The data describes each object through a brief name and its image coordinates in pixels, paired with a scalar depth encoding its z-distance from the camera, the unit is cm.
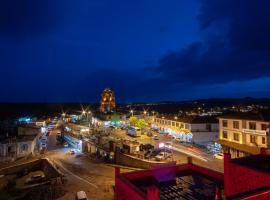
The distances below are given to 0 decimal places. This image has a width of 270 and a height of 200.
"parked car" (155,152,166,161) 3165
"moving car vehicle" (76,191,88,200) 1837
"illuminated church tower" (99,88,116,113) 11366
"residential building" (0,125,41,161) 3489
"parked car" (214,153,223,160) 3187
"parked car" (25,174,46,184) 2674
